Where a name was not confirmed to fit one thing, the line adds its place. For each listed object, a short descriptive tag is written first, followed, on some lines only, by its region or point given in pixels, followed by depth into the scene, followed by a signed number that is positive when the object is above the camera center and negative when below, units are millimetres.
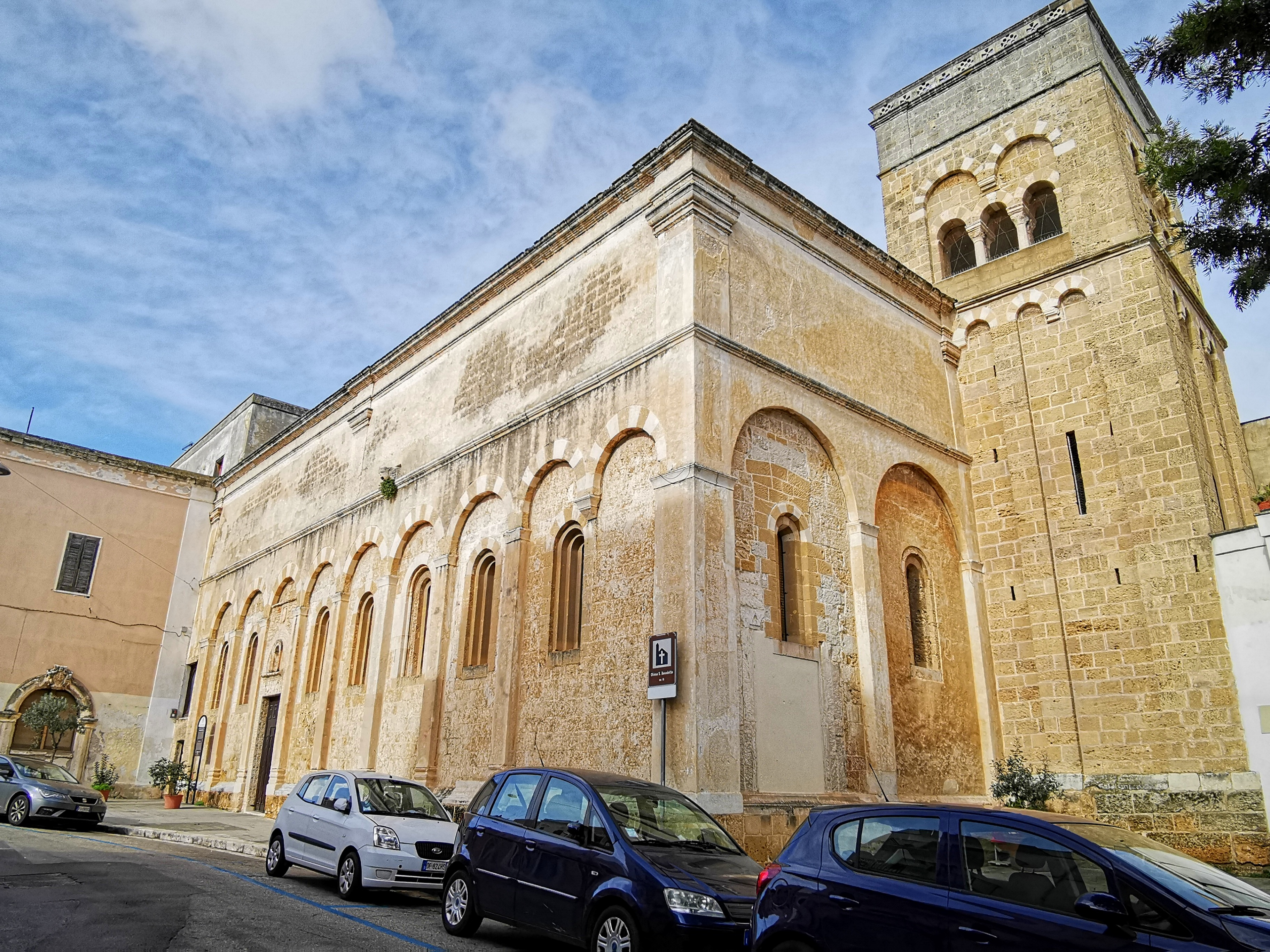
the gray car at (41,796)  15961 -485
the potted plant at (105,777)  24078 -204
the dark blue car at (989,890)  4246 -537
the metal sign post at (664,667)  10977 +1293
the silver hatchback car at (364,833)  9617 -646
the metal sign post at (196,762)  24188 +220
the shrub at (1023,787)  13594 -63
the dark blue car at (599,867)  6332 -678
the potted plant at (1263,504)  13008 +3902
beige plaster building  25500 +4778
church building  12539 +4568
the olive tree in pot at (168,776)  23562 -154
